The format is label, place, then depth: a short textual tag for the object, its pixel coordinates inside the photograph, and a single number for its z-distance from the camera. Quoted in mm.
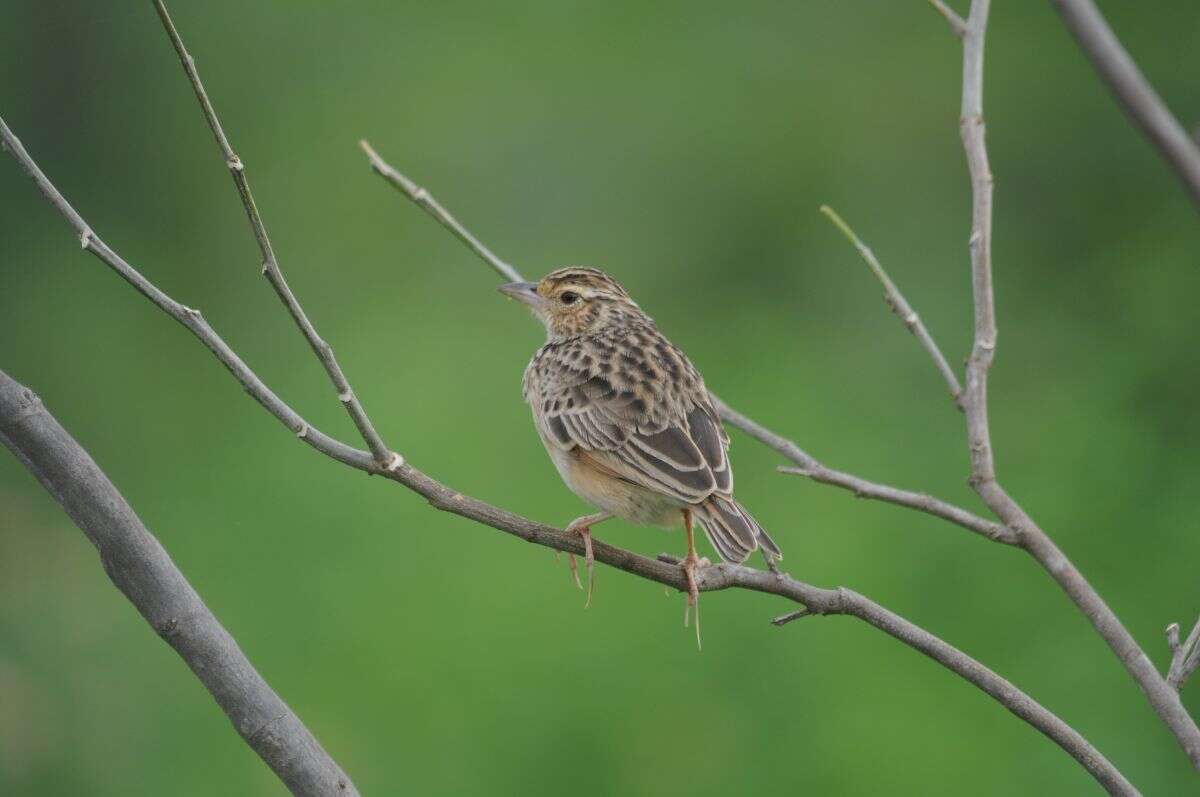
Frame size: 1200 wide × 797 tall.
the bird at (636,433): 7633
